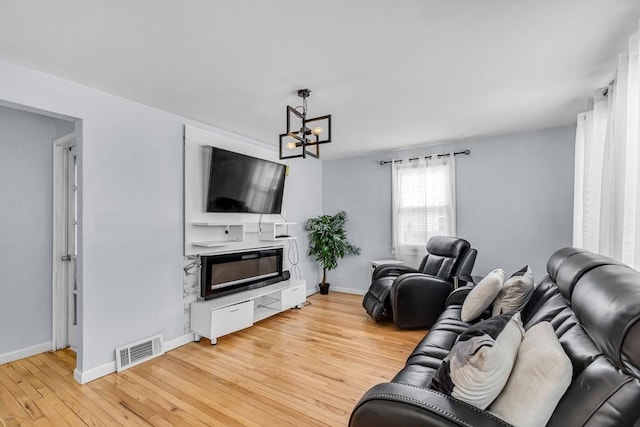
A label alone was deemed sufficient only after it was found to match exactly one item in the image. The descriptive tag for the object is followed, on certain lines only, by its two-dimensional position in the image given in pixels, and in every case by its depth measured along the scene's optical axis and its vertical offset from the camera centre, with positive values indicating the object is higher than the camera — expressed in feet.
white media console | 10.18 -3.52
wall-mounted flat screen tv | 11.04 +1.33
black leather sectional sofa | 2.75 -1.63
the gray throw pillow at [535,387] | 3.22 -1.91
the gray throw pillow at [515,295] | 7.10 -1.92
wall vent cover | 8.52 -4.00
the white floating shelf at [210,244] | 10.87 -1.00
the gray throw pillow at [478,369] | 3.52 -1.87
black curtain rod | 13.97 +2.90
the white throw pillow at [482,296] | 7.51 -2.05
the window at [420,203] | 14.38 +0.61
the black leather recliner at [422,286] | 11.13 -2.70
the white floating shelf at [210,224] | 10.82 -0.26
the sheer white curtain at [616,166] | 5.71 +1.10
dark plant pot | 17.19 -4.18
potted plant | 16.24 -1.36
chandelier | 8.34 +3.36
